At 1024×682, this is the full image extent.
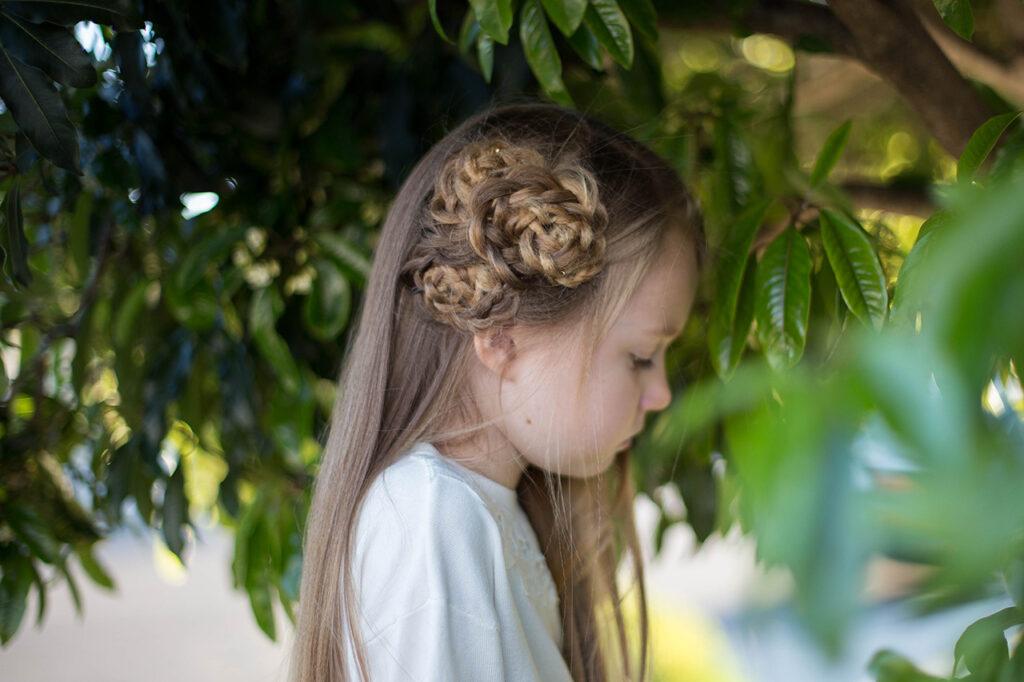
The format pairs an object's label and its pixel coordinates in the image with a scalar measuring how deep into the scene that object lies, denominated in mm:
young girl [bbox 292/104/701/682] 754
